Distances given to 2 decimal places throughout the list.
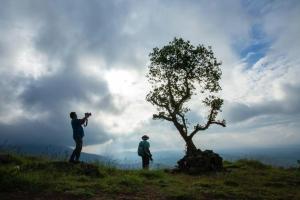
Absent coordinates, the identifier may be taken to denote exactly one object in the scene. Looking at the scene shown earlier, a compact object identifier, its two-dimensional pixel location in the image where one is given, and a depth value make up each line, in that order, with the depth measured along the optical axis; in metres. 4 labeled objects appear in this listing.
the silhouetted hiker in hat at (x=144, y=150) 12.99
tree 16.74
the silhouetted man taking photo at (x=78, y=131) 9.62
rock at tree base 12.31
